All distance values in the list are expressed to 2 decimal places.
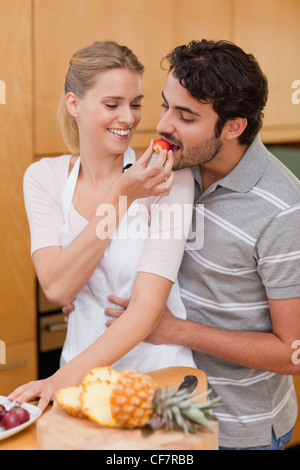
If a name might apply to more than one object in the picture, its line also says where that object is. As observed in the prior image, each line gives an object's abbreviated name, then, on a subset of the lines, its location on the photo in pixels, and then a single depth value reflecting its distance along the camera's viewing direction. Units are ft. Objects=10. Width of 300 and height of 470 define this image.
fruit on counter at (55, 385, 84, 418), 5.27
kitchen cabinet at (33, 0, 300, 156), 7.87
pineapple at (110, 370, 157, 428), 5.06
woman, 5.98
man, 6.18
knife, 5.09
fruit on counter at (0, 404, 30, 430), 5.27
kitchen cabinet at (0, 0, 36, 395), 7.65
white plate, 5.21
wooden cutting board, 5.04
